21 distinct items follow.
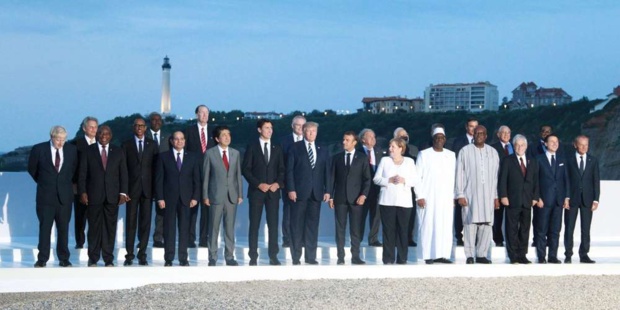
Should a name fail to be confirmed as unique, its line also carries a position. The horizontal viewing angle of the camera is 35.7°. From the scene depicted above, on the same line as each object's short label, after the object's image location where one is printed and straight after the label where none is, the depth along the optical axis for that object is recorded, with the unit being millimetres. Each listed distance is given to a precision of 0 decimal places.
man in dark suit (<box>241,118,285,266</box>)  10695
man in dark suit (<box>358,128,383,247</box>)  11484
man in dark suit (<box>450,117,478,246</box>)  11938
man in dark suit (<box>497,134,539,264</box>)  11156
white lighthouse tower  92625
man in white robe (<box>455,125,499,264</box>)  11047
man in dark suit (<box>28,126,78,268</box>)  10141
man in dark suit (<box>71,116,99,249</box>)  10352
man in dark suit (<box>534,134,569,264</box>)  11367
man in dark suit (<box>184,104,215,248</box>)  11289
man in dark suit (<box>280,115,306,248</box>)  11378
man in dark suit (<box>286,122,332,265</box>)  10859
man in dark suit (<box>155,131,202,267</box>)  10453
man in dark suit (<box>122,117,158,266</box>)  10508
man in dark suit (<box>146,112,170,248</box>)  11094
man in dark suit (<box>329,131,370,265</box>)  10922
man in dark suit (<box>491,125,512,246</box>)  11914
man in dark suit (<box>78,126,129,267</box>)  10273
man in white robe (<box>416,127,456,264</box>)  11031
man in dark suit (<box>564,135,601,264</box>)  11469
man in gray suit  10430
